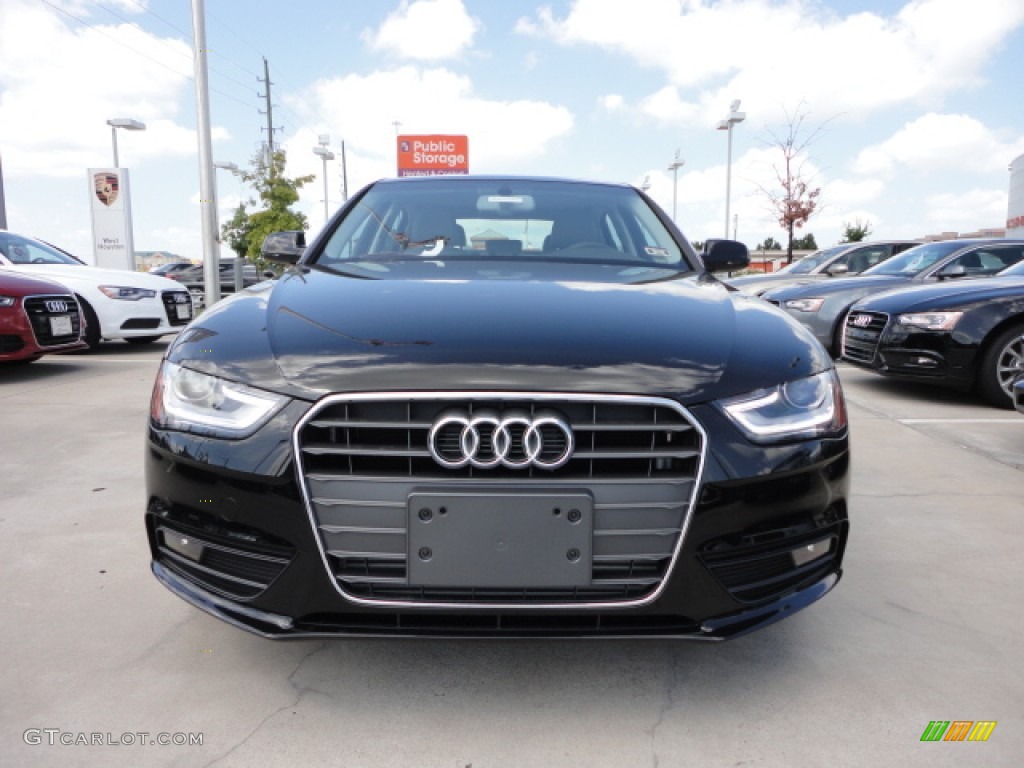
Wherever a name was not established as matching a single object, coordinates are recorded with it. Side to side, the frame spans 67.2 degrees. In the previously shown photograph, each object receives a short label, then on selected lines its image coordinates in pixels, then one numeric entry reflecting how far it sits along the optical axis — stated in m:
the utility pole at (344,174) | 49.38
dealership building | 34.25
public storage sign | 36.72
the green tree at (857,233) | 34.41
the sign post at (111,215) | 17.33
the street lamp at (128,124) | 21.92
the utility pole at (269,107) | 47.19
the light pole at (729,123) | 22.28
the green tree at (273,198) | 30.47
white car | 7.92
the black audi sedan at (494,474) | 1.55
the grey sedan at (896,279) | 7.97
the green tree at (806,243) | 43.90
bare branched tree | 24.42
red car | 6.17
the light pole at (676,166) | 29.83
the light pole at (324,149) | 28.59
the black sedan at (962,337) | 5.53
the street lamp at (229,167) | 32.06
